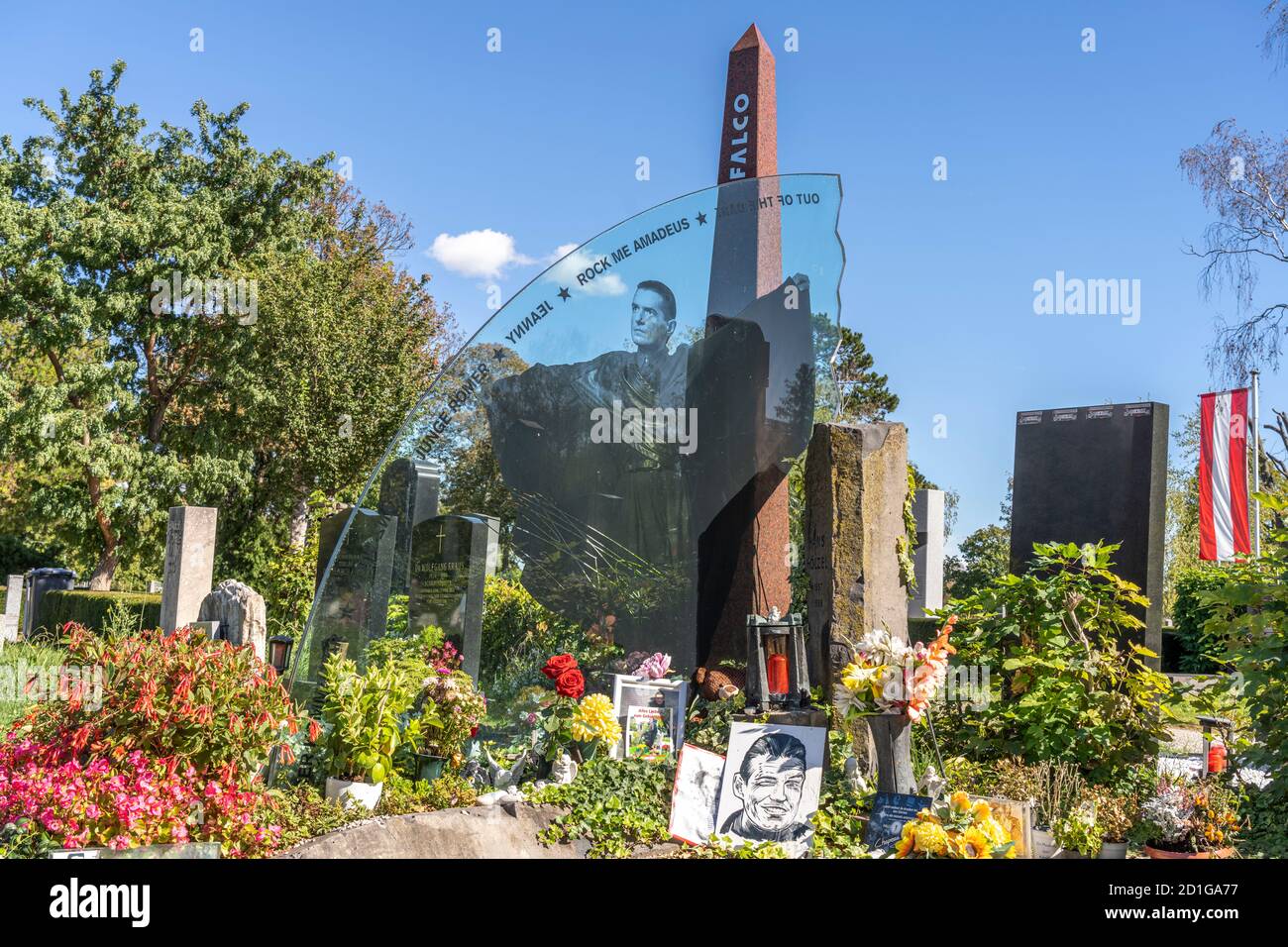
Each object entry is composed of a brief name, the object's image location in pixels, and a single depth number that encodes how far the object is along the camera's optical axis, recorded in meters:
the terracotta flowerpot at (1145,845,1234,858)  4.91
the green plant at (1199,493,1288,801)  5.20
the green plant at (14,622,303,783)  4.45
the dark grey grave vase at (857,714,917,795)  5.00
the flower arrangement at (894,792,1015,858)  4.30
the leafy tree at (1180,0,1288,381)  16.84
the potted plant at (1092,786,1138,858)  5.18
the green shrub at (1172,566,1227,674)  15.92
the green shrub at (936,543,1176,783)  6.05
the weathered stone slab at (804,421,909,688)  6.84
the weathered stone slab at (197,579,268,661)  10.09
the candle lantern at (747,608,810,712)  6.92
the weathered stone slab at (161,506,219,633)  12.65
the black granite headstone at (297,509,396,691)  7.31
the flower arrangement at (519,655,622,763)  6.01
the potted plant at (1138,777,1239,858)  5.01
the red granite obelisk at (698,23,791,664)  8.23
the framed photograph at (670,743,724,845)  5.19
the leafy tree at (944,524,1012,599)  21.88
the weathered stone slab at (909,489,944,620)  16.81
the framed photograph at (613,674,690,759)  6.75
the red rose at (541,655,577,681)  6.21
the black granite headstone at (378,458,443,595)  7.29
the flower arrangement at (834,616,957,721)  4.82
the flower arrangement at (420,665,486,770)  5.81
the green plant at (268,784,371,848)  4.82
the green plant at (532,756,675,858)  5.34
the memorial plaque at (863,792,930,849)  4.95
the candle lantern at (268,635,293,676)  9.96
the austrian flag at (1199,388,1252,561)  13.12
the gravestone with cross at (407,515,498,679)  7.39
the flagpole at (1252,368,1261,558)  14.50
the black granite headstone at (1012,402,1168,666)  8.93
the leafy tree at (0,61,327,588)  20.67
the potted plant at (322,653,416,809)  5.32
